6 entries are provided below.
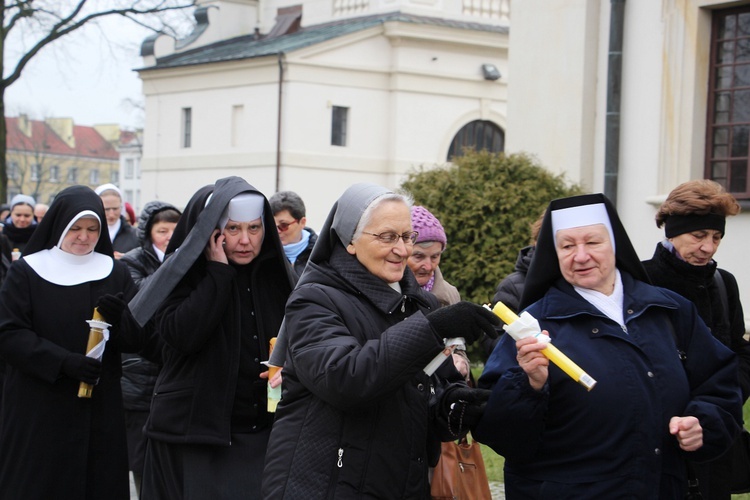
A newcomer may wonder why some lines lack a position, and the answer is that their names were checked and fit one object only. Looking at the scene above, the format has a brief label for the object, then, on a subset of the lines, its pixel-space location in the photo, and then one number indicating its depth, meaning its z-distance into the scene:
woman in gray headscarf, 3.95
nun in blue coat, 4.16
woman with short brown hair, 5.70
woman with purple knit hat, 6.50
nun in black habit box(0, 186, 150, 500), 6.15
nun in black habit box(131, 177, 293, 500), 5.51
